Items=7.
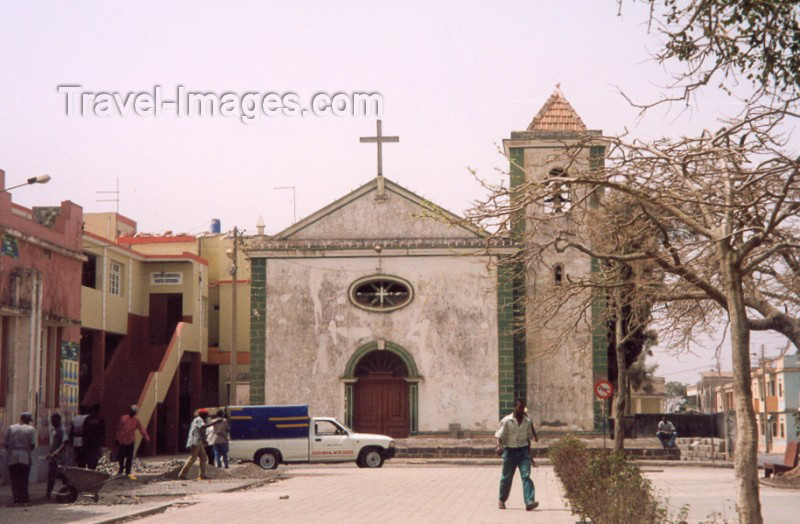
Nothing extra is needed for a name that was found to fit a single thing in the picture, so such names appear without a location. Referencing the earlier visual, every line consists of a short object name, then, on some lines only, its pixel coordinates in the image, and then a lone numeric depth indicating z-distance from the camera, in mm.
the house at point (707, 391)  105575
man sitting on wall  38038
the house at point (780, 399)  73875
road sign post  33406
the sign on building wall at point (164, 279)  41750
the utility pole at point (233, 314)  36406
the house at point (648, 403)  75725
